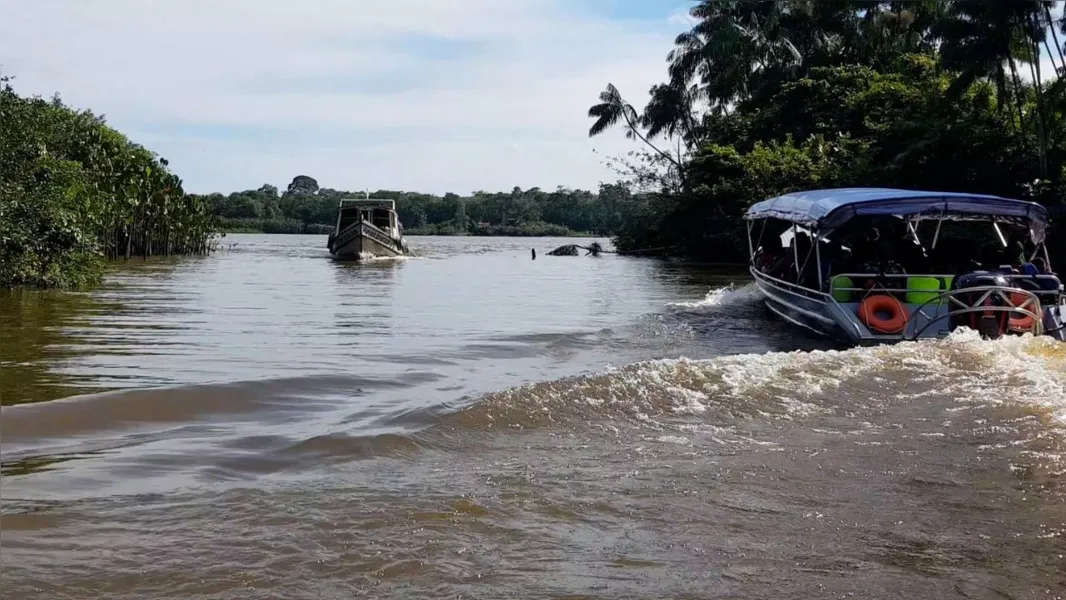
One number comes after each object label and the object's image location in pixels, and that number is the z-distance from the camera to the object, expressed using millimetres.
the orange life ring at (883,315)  11656
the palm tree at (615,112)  51250
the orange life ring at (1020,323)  10773
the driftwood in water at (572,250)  46625
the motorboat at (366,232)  37375
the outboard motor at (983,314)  10789
